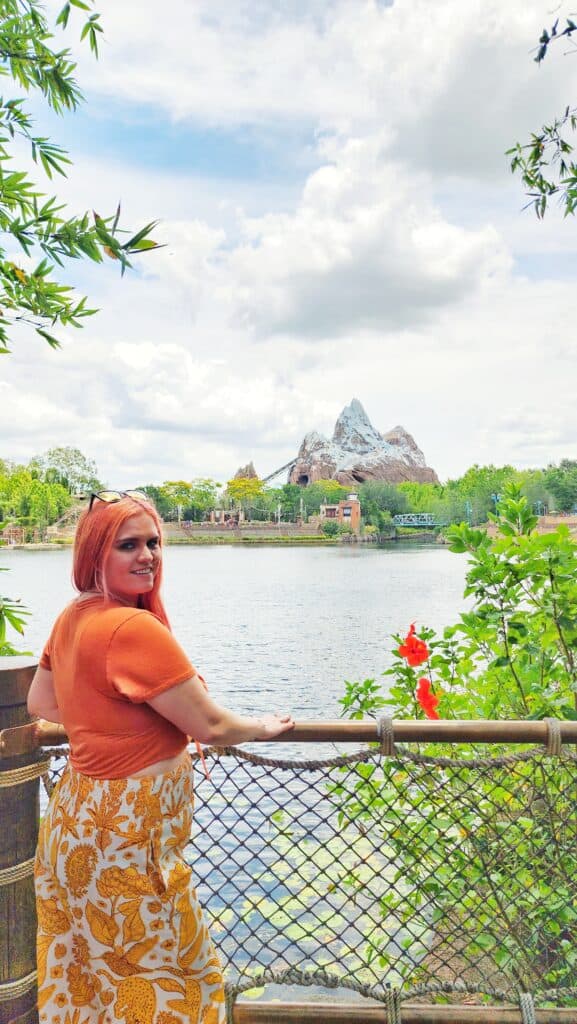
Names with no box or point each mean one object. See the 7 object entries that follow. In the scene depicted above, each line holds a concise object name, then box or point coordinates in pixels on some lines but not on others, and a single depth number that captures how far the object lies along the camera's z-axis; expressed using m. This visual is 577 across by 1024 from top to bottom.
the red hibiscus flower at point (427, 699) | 2.28
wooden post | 1.51
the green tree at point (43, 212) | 2.02
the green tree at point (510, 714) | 1.87
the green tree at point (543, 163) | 2.38
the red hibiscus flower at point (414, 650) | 2.32
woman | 1.19
